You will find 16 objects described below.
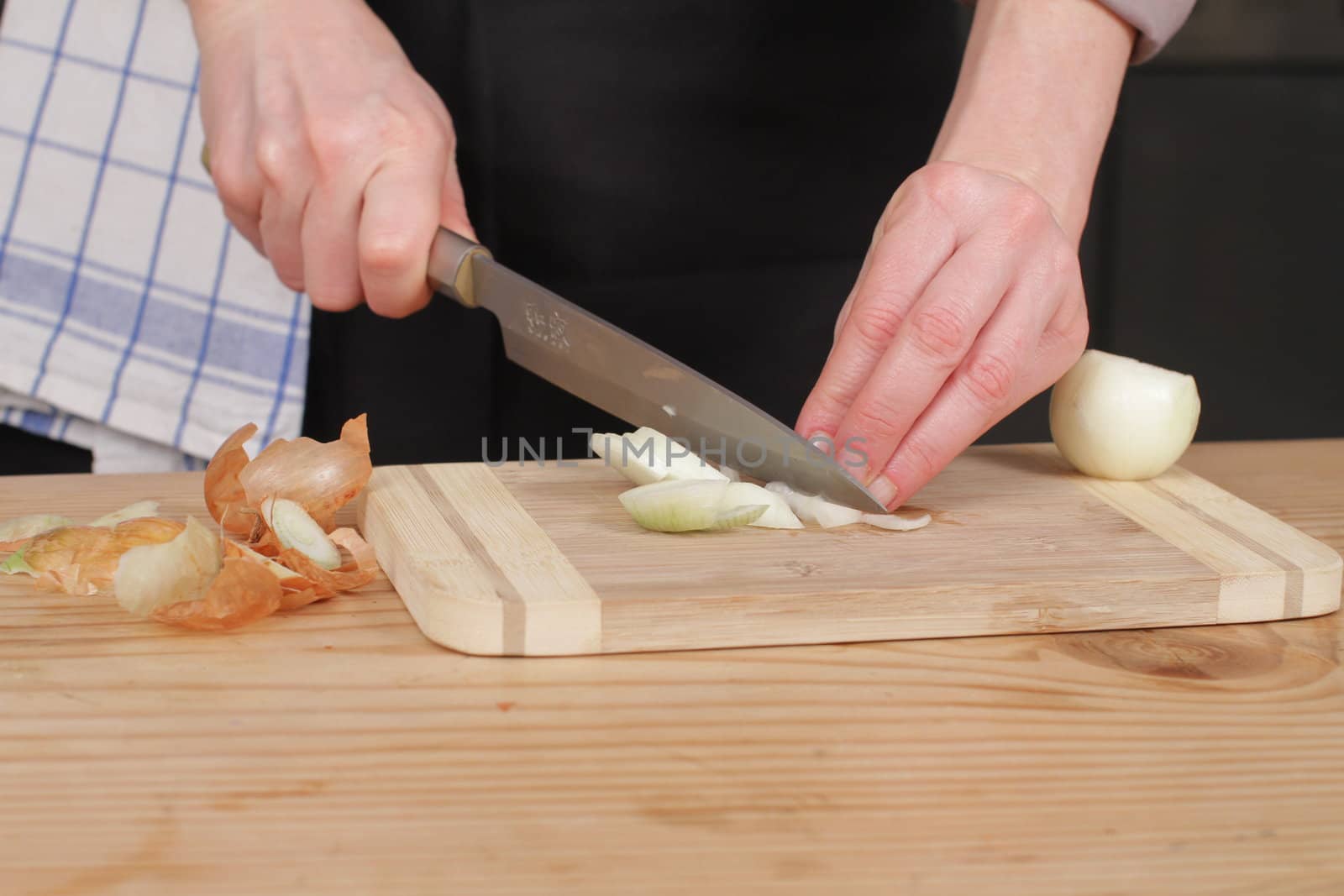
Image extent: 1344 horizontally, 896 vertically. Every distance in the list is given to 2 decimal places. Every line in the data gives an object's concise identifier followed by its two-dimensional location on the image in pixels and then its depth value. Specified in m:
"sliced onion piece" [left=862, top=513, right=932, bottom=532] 1.17
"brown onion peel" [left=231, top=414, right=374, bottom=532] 1.16
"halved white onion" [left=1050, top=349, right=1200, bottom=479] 1.23
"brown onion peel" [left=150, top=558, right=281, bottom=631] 1.09
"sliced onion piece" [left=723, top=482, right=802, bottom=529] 1.16
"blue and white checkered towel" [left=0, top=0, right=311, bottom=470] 1.41
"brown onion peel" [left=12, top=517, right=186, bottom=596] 1.13
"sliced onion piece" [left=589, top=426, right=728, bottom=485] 1.20
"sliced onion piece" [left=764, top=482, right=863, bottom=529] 1.17
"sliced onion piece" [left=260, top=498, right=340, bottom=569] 1.13
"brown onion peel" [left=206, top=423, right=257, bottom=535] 1.17
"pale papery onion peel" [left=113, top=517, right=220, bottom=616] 1.09
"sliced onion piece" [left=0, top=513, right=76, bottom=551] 1.17
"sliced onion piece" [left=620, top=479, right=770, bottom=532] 1.15
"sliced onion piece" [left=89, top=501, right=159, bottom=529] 1.18
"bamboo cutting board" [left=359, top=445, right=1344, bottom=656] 1.09
